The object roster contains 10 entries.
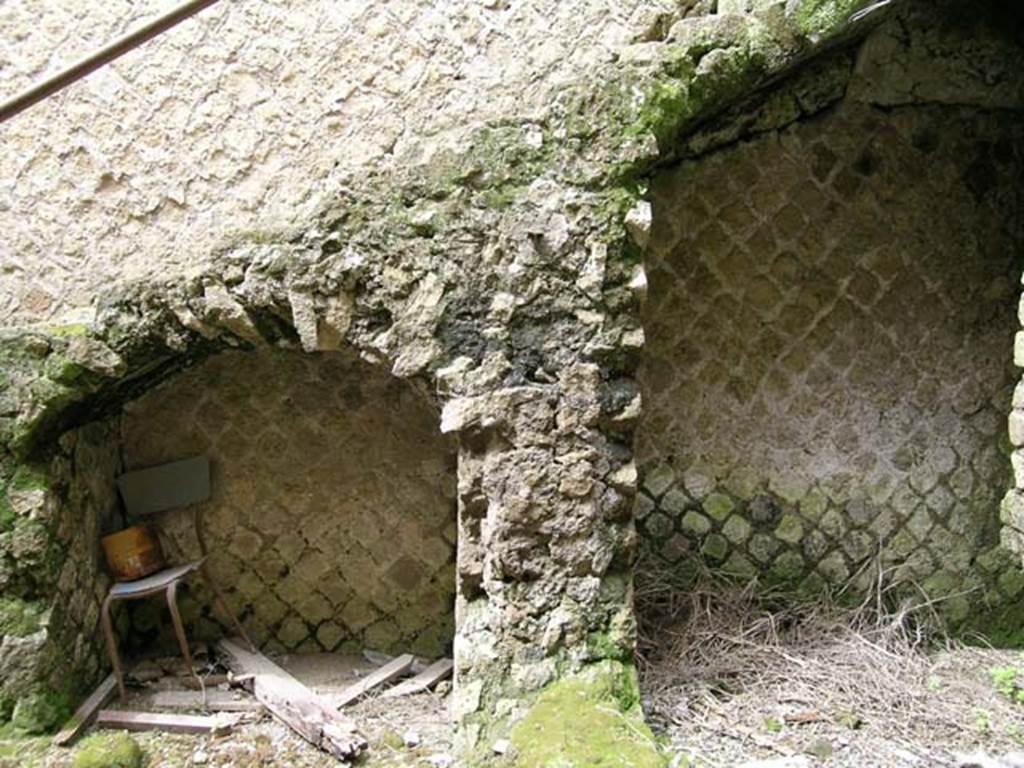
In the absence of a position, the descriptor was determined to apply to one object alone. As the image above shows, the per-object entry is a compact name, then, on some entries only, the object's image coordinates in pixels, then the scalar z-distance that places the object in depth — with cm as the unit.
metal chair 371
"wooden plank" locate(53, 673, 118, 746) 312
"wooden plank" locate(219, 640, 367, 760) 300
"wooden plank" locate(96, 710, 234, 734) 319
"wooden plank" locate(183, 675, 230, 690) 352
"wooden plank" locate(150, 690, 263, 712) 334
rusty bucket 358
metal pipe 204
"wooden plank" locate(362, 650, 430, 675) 364
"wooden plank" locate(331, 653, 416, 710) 336
